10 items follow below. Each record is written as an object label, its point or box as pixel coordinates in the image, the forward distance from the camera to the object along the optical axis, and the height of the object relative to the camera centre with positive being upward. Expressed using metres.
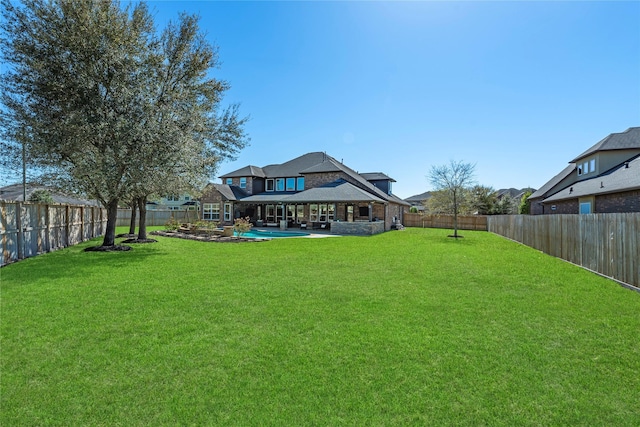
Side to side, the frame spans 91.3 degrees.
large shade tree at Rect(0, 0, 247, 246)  11.98 +4.66
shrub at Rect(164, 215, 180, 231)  23.59 -0.78
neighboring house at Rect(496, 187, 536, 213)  44.12 +3.52
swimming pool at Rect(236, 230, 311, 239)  22.95 -1.38
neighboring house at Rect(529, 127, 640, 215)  15.69 +2.47
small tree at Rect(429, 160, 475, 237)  25.00 +3.08
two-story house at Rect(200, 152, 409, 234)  26.59 +1.80
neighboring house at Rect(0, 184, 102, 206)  31.44 +1.94
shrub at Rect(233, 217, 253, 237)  18.72 -0.70
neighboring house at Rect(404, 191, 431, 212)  69.69 +4.16
